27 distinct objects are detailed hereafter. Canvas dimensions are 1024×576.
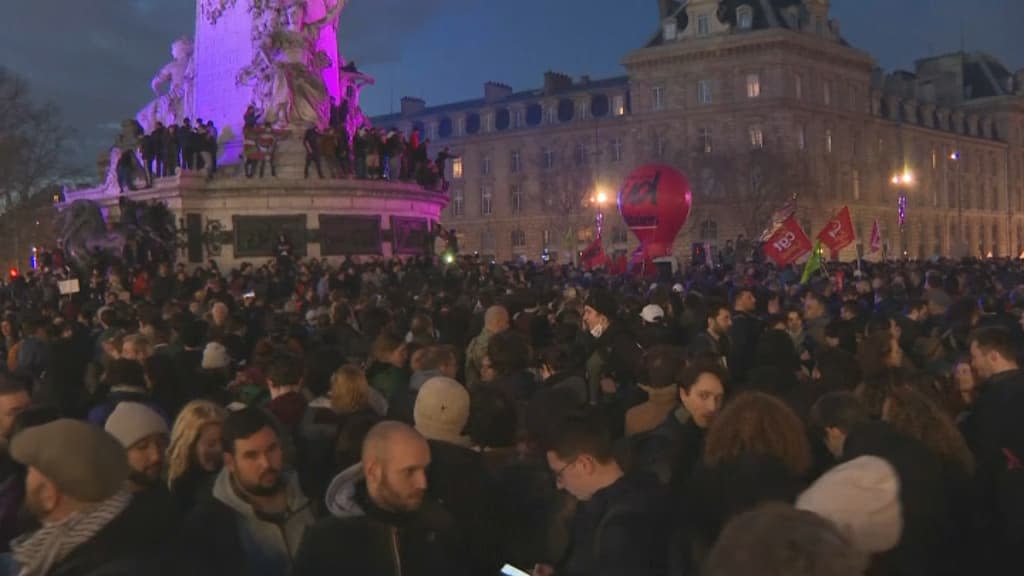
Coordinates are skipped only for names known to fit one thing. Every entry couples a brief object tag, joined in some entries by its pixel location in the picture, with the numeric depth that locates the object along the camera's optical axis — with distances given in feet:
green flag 64.06
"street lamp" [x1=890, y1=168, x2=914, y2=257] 256.89
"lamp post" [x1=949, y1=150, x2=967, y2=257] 265.62
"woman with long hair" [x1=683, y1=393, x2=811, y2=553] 13.82
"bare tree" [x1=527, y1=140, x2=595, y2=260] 258.37
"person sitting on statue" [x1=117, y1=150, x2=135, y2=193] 110.22
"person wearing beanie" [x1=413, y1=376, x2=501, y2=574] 15.76
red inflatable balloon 95.40
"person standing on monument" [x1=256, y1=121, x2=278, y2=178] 106.83
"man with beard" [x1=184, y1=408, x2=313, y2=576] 14.83
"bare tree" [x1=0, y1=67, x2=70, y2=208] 166.57
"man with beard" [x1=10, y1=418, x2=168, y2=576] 11.54
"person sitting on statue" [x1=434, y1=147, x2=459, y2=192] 117.80
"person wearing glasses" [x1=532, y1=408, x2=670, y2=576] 13.09
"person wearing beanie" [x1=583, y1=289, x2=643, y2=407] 28.76
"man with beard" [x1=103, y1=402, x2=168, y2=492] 16.98
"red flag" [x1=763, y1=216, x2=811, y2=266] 71.61
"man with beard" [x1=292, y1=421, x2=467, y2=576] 12.53
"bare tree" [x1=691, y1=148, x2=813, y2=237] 217.77
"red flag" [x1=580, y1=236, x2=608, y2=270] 99.89
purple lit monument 105.70
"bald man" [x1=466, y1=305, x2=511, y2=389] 31.78
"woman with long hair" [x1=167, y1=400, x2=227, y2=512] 17.49
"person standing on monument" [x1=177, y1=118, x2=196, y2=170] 105.40
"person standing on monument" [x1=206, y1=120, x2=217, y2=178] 106.41
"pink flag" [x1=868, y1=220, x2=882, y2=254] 85.05
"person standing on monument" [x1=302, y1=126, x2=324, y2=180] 106.11
